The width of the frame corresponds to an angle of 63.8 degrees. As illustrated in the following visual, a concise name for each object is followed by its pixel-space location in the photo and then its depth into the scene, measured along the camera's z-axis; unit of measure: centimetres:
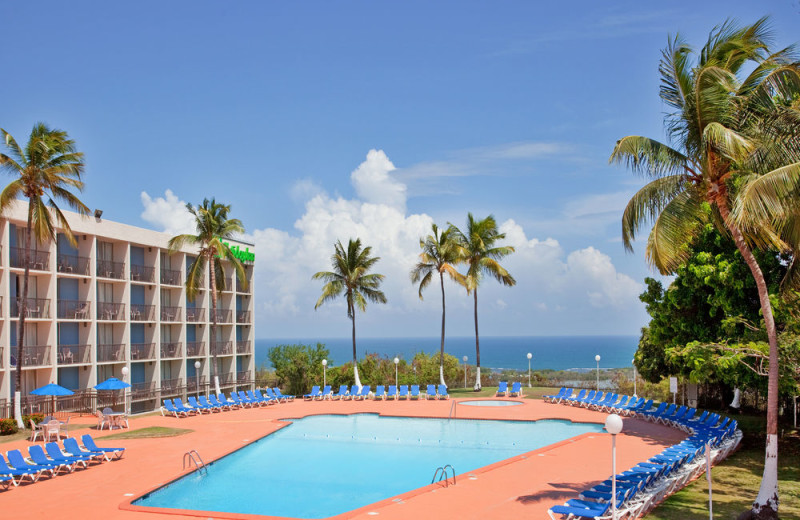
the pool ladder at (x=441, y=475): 1389
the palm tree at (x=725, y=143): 1085
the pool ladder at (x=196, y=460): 1622
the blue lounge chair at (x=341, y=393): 3180
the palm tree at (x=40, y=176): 2098
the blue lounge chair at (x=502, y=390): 3106
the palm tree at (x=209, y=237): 2928
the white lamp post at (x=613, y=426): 993
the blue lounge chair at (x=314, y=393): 3206
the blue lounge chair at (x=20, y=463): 1427
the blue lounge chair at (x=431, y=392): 3116
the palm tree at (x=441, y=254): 3362
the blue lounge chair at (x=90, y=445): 1653
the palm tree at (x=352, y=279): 3438
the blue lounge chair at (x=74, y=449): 1591
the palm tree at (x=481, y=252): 3375
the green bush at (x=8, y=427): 2028
